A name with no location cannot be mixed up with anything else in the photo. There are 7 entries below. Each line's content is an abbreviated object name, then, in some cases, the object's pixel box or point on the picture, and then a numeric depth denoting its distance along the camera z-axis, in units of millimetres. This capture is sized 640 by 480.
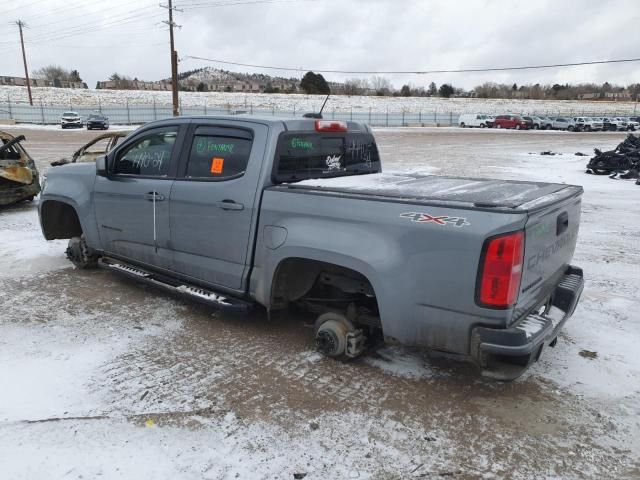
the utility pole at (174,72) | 35834
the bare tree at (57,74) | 115631
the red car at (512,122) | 55344
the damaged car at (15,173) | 9266
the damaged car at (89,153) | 9906
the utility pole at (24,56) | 59906
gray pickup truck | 3080
